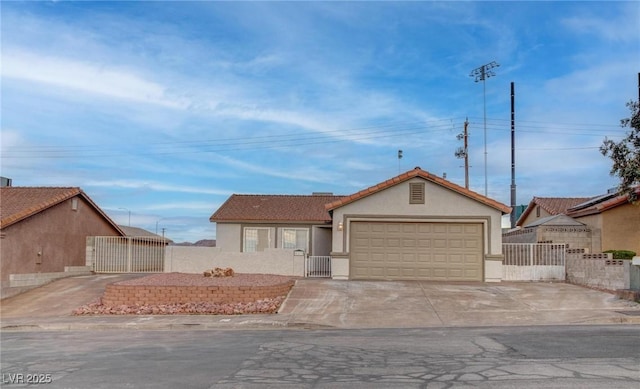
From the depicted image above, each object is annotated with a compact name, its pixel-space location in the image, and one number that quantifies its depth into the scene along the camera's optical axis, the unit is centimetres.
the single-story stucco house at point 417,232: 2261
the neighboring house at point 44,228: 2116
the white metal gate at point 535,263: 2261
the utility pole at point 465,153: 4251
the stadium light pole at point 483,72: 4097
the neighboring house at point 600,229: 2448
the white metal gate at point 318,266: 2386
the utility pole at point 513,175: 4450
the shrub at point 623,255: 2109
